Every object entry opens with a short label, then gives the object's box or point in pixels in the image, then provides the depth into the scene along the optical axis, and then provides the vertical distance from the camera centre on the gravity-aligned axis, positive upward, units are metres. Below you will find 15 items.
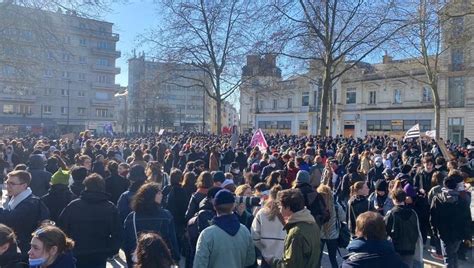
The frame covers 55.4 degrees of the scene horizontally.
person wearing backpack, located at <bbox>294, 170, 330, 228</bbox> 6.47 -0.97
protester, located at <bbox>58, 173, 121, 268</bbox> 4.84 -1.03
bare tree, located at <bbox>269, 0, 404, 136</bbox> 23.03 +5.53
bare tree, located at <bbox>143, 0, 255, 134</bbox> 28.31 +5.44
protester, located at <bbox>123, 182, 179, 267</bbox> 4.87 -0.95
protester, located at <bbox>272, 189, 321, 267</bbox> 4.20 -0.93
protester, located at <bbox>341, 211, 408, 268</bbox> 3.78 -0.95
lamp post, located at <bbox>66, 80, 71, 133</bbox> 67.38 +4.44
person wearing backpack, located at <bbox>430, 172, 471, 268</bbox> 6.99 -1.25
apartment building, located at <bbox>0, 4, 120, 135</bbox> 64.12 +4.58
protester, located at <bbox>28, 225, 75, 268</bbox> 3.42 -0.92
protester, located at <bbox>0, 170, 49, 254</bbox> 4.92 -0.91
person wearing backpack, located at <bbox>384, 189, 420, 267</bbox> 5.79 -1.17
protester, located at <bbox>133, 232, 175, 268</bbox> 3.28 -0.89
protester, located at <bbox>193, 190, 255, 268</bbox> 4.12 -1.01
